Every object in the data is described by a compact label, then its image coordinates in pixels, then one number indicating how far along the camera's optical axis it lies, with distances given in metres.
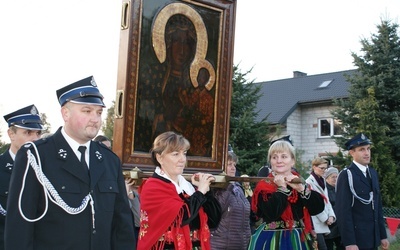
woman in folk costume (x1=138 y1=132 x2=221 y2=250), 3.72
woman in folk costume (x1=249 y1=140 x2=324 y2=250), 4.25
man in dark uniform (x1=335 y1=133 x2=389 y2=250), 5.86
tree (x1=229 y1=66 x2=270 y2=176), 13.83
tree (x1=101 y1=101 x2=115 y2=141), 32.68
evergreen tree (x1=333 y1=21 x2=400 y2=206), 16.77
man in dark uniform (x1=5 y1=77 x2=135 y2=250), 2.75
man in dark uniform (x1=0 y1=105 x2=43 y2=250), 4.13
